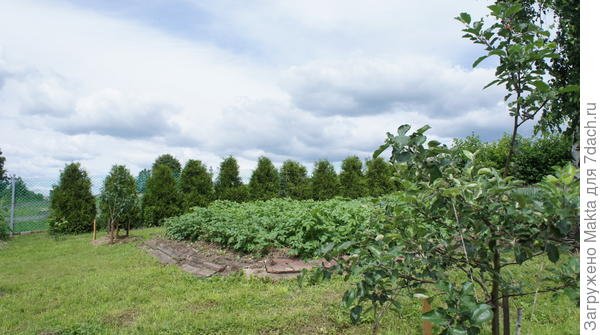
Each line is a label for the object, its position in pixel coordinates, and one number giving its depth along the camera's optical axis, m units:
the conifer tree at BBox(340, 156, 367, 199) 14.23
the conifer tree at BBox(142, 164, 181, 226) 12.64
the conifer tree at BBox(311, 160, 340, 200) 14.05
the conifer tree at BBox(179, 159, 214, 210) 12.88
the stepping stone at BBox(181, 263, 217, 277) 5.73
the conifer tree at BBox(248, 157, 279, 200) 13.51
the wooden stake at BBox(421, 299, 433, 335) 2.70
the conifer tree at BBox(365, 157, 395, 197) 14.53
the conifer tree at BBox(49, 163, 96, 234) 12.23
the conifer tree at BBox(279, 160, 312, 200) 14.07
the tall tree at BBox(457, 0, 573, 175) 1.92
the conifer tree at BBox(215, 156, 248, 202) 13.25
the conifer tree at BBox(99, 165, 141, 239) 10.20
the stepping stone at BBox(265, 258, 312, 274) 5.52
